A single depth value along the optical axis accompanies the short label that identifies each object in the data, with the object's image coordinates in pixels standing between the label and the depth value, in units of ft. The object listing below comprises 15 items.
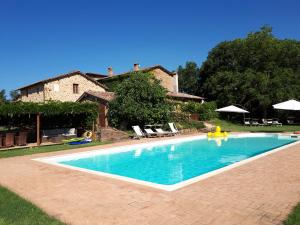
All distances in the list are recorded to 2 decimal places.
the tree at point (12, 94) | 249.86
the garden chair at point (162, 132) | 68.90
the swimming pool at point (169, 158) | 33.24
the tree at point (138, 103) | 72.02
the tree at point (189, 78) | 180.45
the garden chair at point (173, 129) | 71.97
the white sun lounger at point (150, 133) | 67.28
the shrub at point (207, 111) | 101.65
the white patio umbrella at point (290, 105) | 69.90
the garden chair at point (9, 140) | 52.13
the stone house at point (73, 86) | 102.37
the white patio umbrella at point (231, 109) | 91.56
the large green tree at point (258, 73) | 110.01
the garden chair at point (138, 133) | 64.34
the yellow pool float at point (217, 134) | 70.09
